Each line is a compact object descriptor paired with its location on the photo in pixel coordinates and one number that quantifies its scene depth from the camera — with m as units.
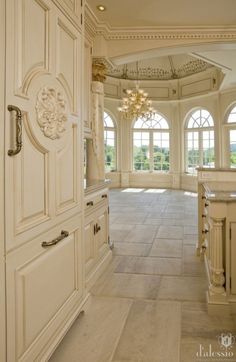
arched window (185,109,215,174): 11.06
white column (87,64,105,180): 4.07
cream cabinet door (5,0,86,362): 1.43
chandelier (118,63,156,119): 9.12
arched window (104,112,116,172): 12.29
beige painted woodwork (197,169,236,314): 2.49
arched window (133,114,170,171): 12.51
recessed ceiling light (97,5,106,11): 3.57
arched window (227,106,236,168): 10.16
